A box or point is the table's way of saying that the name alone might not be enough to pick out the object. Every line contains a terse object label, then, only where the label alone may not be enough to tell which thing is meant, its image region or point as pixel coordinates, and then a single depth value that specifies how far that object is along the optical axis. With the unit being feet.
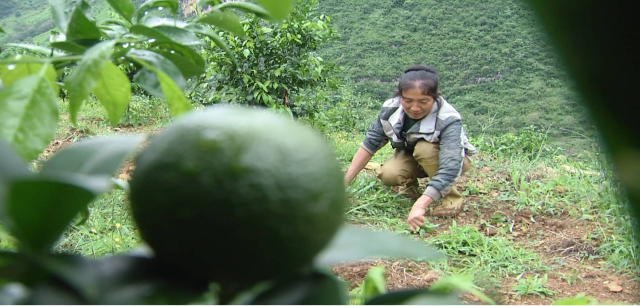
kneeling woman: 9.87
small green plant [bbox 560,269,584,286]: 8.09
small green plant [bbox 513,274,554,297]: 7.63
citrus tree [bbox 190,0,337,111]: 13.32
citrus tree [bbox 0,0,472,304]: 0.92
